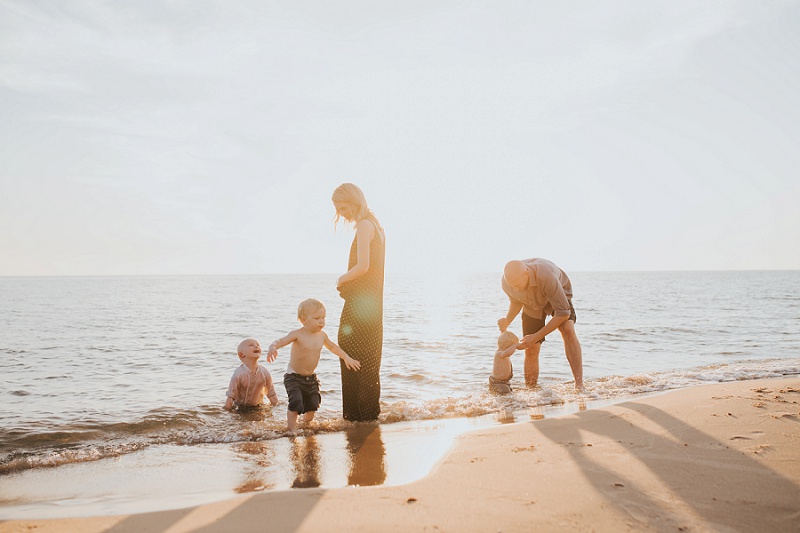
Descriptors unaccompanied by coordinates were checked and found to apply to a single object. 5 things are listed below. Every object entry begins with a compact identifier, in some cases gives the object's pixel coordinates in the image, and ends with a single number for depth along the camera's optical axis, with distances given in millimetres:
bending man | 6887
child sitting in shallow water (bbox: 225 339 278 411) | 6883
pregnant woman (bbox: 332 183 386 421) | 5547
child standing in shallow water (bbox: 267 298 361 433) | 5539
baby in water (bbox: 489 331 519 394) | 7699
